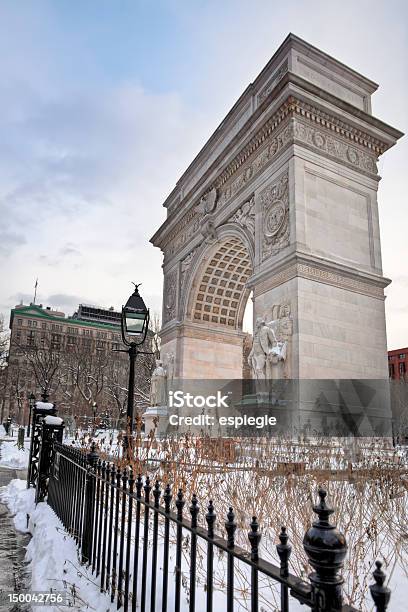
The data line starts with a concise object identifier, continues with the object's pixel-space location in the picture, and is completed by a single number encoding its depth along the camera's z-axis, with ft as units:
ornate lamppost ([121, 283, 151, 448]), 27.09
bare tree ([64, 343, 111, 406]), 132.87
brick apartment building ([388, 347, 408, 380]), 244.01
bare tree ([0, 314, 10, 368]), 128.66
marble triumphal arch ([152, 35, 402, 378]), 54.29
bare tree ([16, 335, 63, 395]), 129.66
